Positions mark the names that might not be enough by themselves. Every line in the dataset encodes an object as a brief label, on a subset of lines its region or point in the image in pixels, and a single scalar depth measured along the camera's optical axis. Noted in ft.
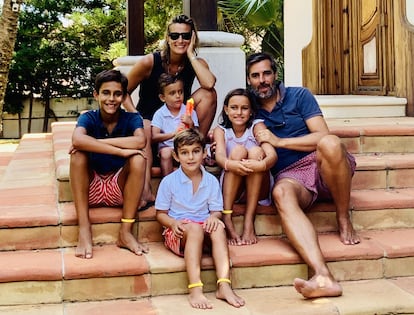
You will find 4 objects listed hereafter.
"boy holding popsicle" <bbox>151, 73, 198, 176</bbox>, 11.68
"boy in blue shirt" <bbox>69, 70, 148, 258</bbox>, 10.48
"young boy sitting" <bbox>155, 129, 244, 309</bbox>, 9.86
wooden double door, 20.58
